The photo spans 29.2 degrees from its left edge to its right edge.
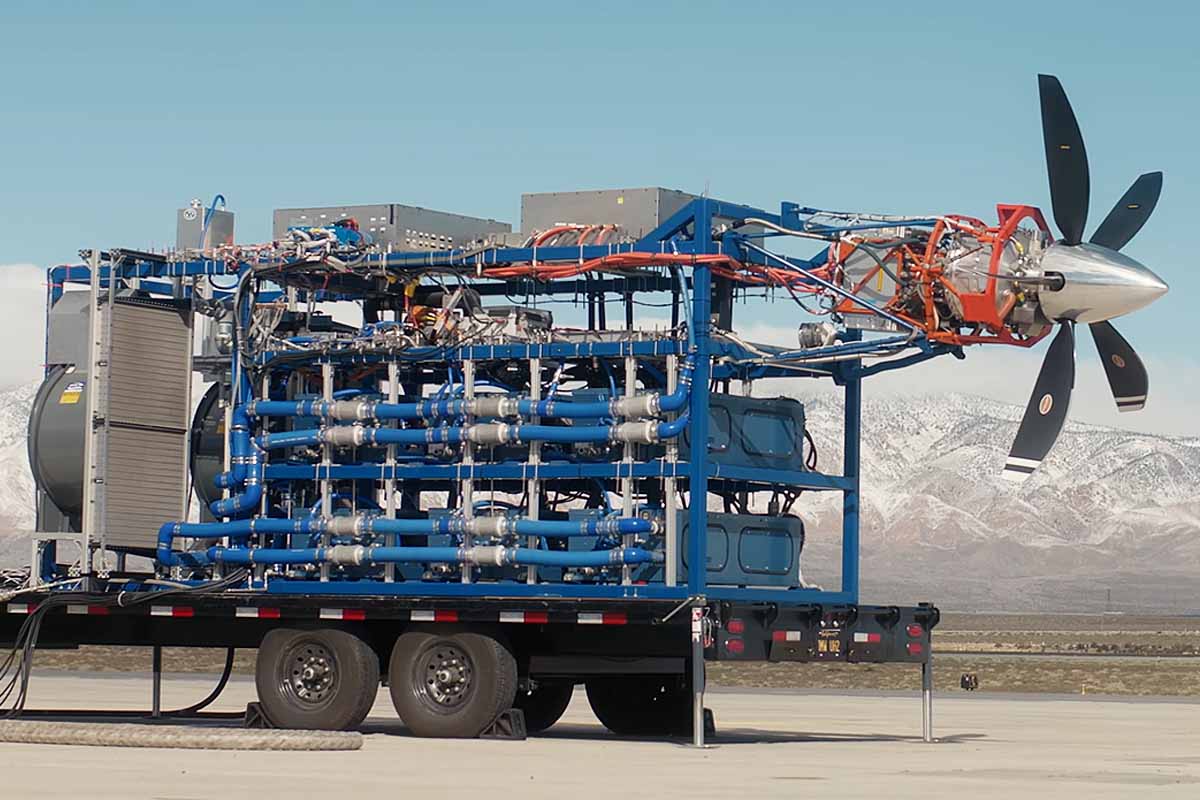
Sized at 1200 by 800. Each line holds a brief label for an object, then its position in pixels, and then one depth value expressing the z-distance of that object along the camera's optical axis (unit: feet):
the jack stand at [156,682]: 92.02
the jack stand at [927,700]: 84.89
